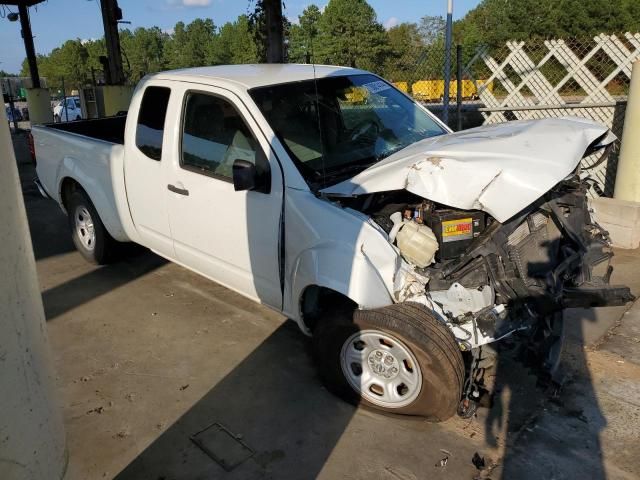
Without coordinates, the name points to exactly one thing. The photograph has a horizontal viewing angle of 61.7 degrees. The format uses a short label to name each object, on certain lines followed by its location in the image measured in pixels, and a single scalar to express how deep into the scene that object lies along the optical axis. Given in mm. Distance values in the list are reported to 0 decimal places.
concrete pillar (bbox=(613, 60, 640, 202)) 5871
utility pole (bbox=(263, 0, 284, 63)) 7387
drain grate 2928
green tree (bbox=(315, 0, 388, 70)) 57812
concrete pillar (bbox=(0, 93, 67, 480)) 1280
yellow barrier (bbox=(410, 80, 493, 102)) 9641
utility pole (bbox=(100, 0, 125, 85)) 11891
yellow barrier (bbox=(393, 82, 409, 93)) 9302
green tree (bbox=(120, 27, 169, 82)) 89875
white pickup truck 2934
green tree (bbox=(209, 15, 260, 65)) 74688
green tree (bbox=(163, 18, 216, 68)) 88188
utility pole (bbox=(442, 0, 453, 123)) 7609
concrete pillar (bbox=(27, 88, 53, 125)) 14680
